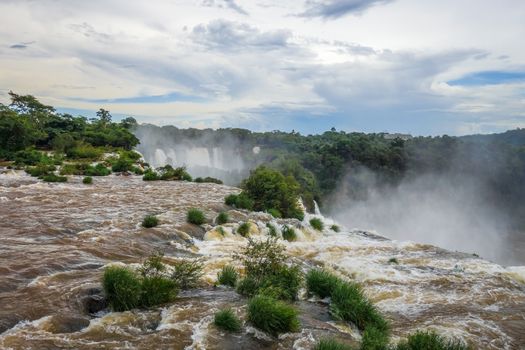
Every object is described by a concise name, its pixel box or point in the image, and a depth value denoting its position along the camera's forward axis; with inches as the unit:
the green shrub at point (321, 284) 422.6
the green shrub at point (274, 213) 1066.8
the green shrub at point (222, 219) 829.4
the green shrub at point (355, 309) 359.5
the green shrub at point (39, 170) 1378.0
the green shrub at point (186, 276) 412.5
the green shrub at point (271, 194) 1155.9
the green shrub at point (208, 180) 1658.5
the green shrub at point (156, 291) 359.6
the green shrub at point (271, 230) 848.6
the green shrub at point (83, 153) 1982.0
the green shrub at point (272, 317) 323.6
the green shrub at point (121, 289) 347.3
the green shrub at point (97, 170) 1551.4
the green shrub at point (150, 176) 1541.6
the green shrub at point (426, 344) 293.3
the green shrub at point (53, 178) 1266.0
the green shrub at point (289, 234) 852.0
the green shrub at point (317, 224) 979.9
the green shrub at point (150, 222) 701.3
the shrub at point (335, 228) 1030.6
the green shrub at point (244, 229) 785.2
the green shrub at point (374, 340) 301.6
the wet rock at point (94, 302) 347.6
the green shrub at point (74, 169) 1483.8
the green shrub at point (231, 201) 1064.8
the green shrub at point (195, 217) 779.4
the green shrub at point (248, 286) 398.9
